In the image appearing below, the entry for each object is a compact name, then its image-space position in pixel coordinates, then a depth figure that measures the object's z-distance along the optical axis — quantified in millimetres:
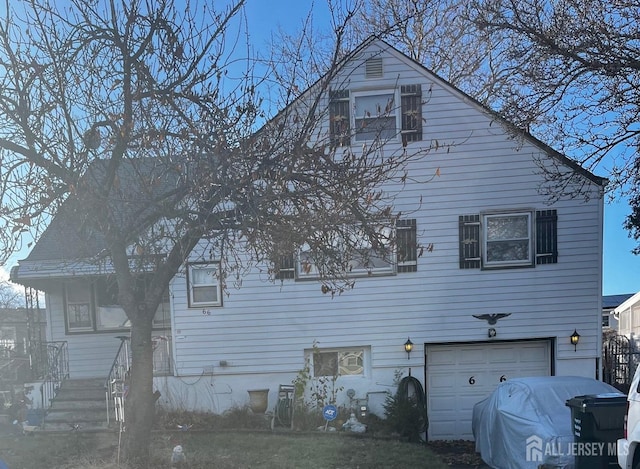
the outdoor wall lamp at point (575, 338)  9352
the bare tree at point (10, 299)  24375
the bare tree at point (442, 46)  14492
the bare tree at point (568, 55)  7281
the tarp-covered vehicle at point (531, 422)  5887
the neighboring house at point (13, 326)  18750
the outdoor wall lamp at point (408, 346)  9453
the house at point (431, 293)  9430
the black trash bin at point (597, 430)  5488
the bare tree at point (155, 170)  4652
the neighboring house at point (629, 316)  24500
